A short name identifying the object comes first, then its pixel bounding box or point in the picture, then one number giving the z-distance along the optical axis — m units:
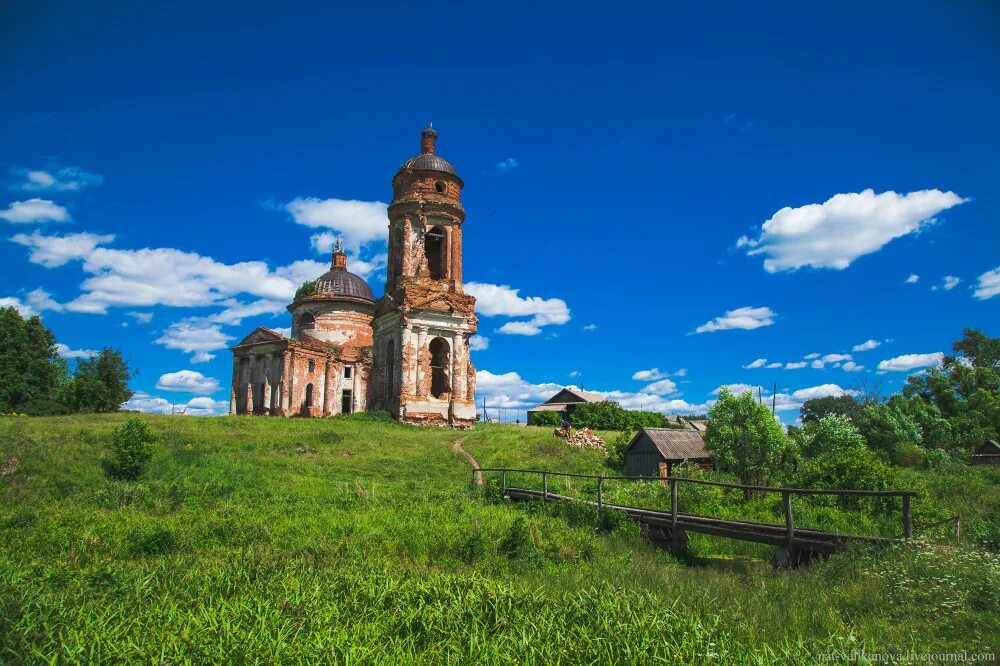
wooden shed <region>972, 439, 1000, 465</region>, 30.53
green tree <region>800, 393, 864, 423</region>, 69.12
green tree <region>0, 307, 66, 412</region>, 37.31
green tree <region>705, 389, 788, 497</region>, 21.78
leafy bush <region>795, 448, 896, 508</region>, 15.94
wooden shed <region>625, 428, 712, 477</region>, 24.23
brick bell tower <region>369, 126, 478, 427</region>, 33.94
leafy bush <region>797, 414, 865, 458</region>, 23.84
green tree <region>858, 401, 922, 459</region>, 28.00
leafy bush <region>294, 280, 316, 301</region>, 45.14
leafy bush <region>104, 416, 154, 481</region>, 16.91
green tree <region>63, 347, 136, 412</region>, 36.56
